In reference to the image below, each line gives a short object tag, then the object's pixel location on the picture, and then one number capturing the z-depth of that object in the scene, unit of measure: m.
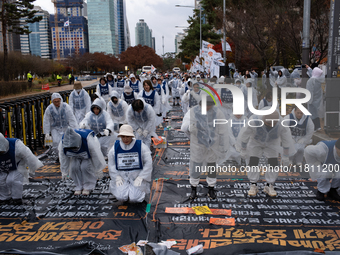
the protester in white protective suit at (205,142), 5.04
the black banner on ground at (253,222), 3.83
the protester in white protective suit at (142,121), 7.21
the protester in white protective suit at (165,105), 12.69
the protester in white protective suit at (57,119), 7.17
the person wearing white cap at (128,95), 9.75
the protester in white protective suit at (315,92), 8.84
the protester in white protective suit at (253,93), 9.77
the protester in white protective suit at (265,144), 5.02
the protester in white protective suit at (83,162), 5.36
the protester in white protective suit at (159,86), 12.40
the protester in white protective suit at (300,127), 5.98
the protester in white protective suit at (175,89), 20.15
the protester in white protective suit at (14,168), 5.04
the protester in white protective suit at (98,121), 6.80
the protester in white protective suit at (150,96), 9.44
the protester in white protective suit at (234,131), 6.93
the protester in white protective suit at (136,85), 14.14
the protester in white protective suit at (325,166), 4.92
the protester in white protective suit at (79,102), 8.65
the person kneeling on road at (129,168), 5.06
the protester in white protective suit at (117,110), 8.14
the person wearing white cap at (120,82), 15.62
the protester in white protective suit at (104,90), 12.54
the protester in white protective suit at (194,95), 9.59
